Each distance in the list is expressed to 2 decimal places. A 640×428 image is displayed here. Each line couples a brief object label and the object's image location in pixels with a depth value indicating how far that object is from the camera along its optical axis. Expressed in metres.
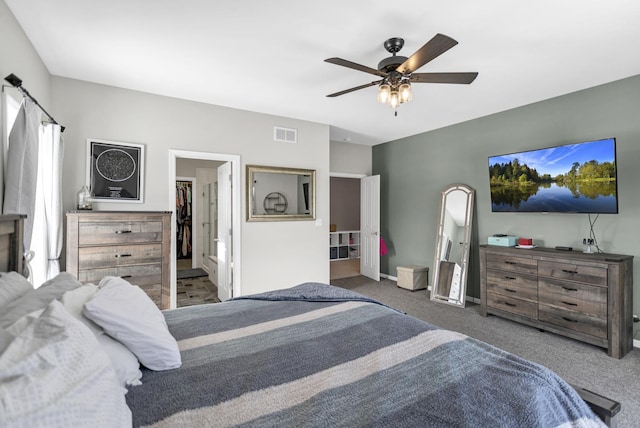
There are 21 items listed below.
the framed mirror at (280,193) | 4.22
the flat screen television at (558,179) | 3.12
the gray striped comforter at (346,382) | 1.00
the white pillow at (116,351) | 1.15
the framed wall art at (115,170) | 3.29
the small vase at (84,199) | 3.09
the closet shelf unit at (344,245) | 7.02
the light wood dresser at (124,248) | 2.79
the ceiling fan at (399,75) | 2.22
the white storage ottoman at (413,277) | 5.08
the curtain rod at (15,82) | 1.93
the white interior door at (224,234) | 4.22
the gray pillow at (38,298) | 1.04
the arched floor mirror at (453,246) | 4.48
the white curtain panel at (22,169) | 1.94
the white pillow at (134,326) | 1.20
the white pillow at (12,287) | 1.20
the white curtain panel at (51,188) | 2.60
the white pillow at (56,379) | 0.61
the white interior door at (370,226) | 5.84
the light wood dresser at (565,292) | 2.85
